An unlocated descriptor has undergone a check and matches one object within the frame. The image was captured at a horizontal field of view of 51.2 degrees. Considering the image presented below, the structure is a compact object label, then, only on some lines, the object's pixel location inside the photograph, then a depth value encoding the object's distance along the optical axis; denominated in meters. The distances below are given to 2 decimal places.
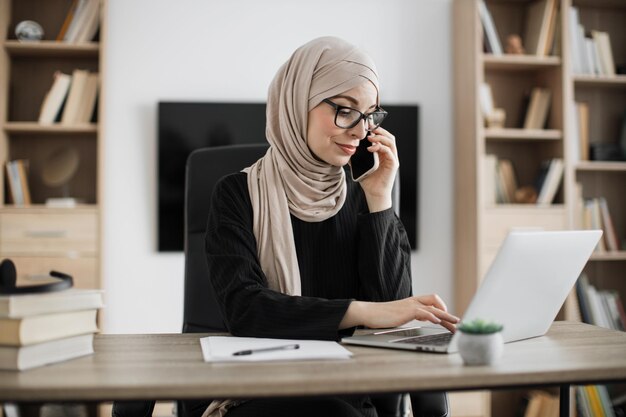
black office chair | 1.76
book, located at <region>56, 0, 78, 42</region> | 3.29
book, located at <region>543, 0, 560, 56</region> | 3.46
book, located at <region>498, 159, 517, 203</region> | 3.50
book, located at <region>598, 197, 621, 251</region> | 3.48
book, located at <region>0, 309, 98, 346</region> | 0.93
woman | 1.51
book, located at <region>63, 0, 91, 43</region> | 3.27
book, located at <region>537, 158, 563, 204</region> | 3.40
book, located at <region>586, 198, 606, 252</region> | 3.46
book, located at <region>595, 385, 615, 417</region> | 3.26
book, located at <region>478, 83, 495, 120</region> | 3.39
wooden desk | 0.84
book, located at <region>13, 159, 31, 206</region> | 3.22
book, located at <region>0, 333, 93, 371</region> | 0.93
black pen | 1.03
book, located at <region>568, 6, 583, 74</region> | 3.47
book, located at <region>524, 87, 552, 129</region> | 3.50
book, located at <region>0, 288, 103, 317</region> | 0.94
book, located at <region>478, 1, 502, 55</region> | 3.39
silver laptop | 1.06
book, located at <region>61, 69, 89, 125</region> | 3.25
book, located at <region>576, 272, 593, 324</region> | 3.40
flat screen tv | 3.40
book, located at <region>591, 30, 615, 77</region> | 3.54
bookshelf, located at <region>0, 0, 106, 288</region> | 3.14
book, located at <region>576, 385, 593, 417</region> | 3.26
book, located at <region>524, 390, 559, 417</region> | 3.28
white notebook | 1.00
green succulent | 0.99
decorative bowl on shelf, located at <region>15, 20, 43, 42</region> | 3.28
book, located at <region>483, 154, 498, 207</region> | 3.42
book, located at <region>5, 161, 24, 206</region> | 3.22
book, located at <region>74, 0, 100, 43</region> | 3.27
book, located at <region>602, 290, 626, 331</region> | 3.40
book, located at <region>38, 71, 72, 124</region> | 3.23
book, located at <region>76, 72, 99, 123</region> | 3.29
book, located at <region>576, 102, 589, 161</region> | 3.51
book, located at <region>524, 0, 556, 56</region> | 3.45
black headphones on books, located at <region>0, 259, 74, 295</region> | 0.96
